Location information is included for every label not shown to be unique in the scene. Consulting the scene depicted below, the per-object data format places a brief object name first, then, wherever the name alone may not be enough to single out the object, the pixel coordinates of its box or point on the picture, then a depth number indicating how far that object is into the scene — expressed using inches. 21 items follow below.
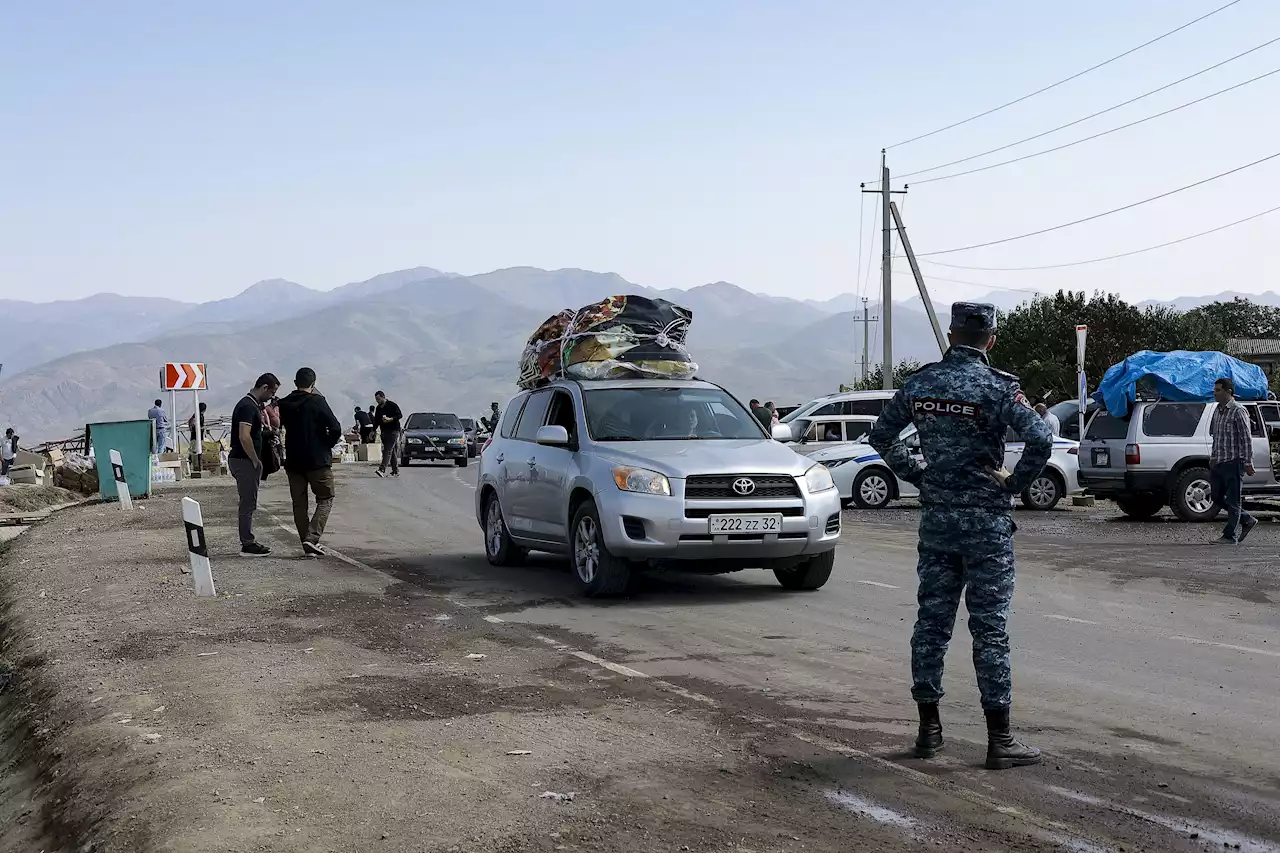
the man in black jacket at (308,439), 592.1
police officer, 238.1
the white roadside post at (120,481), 887.7
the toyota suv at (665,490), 443.2
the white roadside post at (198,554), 470.0
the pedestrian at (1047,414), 1023.2
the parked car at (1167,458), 821.9
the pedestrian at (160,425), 1430.9
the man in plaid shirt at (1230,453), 676.1
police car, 946.1
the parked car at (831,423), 1024.9
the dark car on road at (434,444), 1742.1
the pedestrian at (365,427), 1974.7
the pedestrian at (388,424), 1331.2
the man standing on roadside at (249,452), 602.9
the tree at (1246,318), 5032.0
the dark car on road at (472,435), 2125.5
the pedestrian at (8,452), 1516.2
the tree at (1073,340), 2802.7
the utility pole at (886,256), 1705.2
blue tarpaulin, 842.2
